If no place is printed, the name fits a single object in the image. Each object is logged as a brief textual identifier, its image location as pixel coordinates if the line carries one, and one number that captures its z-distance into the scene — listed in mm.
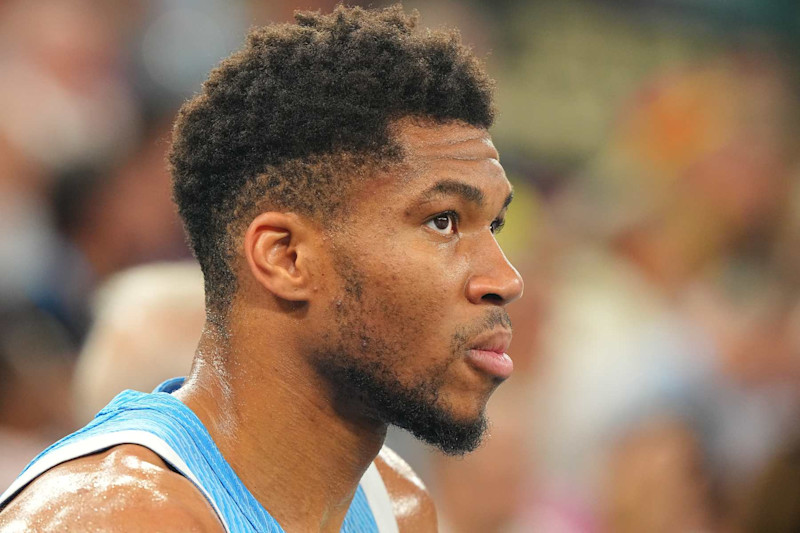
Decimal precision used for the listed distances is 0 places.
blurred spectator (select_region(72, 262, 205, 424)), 6504
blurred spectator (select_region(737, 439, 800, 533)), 10227
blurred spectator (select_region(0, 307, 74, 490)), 7453
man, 4020
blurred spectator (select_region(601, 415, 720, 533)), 9922
